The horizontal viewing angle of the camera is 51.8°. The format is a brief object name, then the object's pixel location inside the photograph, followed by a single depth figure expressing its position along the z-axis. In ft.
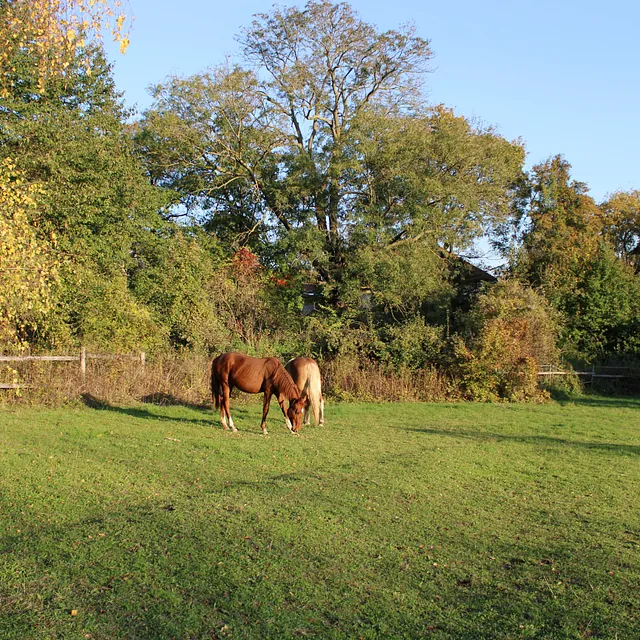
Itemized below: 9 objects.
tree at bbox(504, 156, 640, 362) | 96.78
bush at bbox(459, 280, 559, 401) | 75.82
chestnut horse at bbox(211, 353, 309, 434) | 46.34
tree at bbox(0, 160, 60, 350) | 29.14
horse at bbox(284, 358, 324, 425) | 49.08
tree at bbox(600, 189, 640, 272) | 132.46
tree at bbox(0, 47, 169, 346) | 65.57
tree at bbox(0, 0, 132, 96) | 24.64
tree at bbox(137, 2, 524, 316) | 90.38
